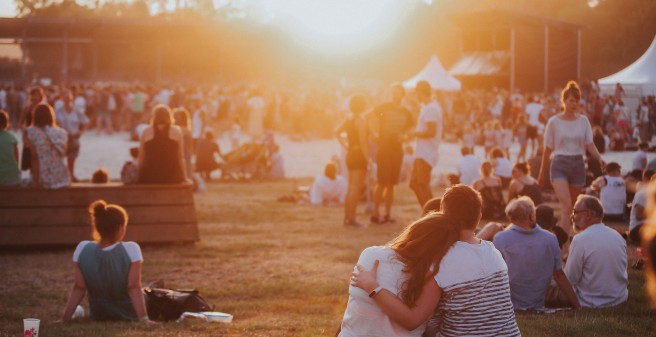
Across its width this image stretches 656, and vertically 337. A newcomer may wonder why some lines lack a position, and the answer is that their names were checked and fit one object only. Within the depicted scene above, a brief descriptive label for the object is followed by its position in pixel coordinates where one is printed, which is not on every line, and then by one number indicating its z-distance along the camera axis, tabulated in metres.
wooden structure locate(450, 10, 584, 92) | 47.19
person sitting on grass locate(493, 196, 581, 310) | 7.52
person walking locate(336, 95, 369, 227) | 13.45
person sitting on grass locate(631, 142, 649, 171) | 14.68
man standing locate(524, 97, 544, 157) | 28.17
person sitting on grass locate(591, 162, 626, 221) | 12.94
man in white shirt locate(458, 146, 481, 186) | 16.72
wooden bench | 11.80
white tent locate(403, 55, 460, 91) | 40.59
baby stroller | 22.08
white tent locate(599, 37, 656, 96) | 17.52
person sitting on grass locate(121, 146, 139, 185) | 12.48
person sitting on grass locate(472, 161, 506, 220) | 14.13
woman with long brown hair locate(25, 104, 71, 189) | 11.72
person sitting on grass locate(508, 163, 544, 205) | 12.55
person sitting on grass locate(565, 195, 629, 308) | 7.77
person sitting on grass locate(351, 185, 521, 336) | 4.52
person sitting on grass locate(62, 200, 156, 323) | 7.30
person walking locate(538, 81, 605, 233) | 9.90
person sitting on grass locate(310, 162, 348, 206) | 17.12
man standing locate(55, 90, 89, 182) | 20.53
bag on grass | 8.00
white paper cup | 5.87
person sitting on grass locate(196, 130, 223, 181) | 21.77
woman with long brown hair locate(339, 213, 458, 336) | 4.47
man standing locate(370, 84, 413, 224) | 13.17
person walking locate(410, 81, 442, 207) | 12.78
